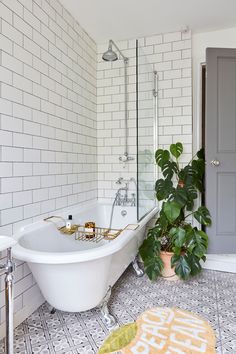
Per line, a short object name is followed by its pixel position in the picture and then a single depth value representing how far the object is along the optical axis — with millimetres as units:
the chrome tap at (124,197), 2951
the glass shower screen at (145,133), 2215
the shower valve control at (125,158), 3024
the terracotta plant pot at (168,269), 2441
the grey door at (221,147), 2602
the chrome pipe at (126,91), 3060
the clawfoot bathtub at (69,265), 1408
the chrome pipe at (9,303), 1186
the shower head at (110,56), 2324
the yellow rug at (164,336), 1503
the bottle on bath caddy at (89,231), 1934
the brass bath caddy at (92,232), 1830
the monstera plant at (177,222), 2281
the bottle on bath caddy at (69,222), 2044
